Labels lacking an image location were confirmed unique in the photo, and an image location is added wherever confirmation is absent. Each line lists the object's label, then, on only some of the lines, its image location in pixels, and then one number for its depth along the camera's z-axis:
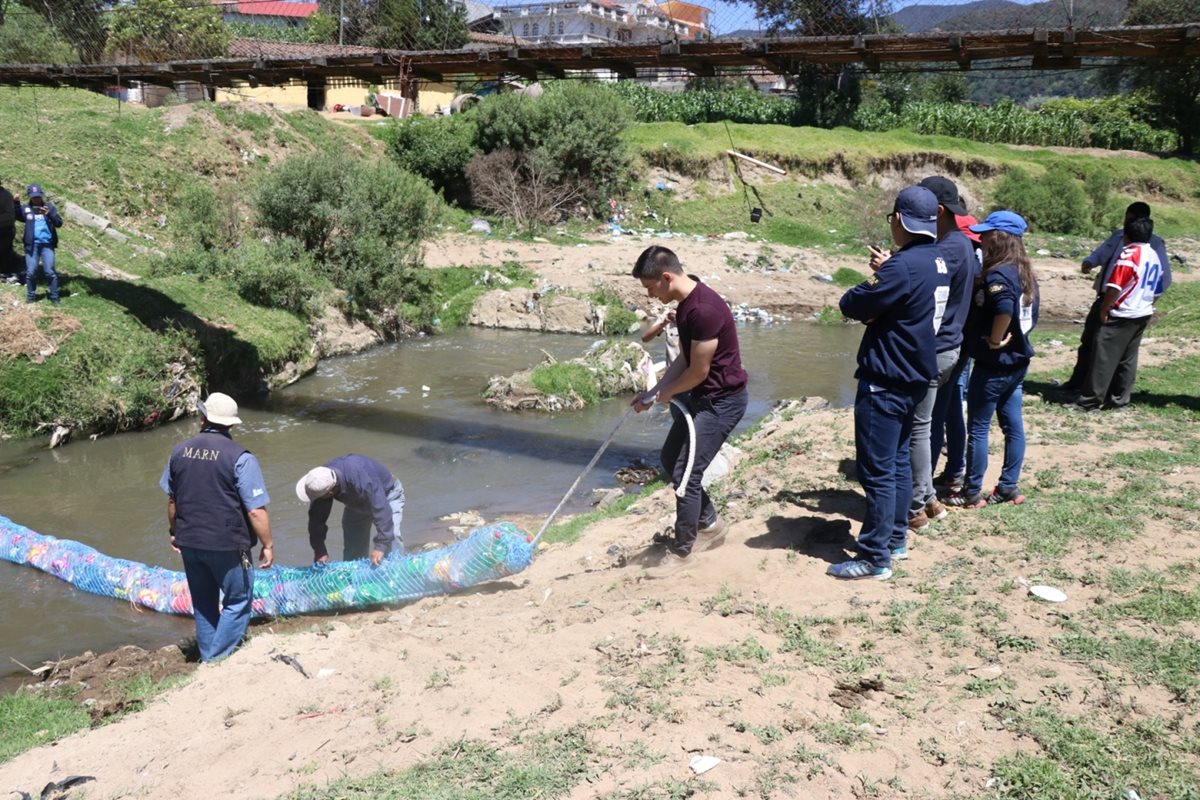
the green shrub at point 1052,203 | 32.41
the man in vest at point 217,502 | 5.85
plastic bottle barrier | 7.05
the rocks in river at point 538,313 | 20.91
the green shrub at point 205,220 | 18.89
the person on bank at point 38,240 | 13.91
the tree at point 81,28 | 20.31
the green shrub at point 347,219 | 19.05
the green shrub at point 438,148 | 28.70
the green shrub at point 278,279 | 17.05
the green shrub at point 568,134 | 28.42
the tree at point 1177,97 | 42.56
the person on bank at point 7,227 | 14.67
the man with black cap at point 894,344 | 5.27
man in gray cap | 6.61
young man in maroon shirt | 5.85
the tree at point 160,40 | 17.66
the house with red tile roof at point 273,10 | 41.59
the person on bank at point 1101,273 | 8.90
